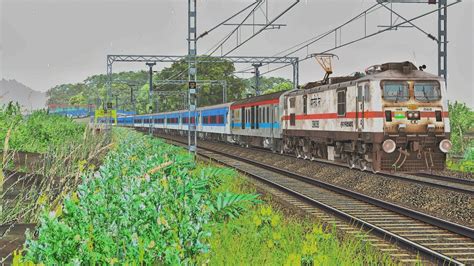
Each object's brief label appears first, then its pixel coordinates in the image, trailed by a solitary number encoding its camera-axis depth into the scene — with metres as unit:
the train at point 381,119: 19.58
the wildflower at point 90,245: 4.67
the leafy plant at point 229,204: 8.57
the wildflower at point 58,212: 4.92
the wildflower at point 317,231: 7.87
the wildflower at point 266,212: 8.52
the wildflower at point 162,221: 4.91
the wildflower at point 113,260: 4.01
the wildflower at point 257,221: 7.98
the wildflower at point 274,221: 8.16
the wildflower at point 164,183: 6.74
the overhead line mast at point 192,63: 24.31
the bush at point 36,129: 20.30
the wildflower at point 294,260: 5.19
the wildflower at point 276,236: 7.38
